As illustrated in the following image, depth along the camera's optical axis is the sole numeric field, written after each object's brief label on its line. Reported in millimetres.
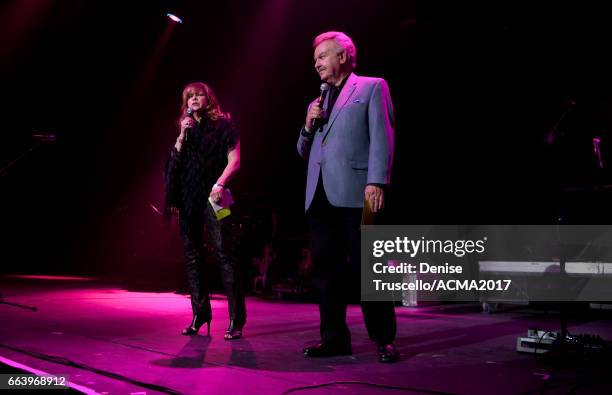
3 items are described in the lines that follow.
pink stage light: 8109
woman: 3299
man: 2570
